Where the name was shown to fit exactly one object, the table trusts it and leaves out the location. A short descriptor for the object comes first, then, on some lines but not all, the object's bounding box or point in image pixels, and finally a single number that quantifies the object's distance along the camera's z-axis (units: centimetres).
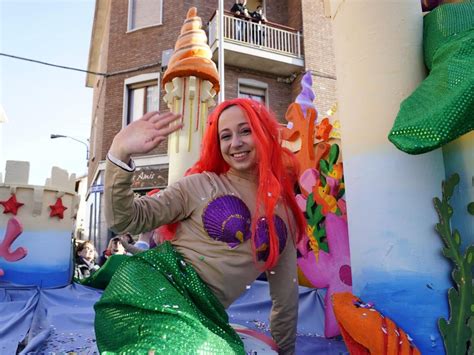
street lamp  1294
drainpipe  681
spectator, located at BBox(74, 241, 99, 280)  520
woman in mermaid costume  105
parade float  111
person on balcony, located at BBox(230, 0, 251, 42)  931
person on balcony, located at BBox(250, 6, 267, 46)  951
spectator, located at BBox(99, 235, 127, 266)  530
